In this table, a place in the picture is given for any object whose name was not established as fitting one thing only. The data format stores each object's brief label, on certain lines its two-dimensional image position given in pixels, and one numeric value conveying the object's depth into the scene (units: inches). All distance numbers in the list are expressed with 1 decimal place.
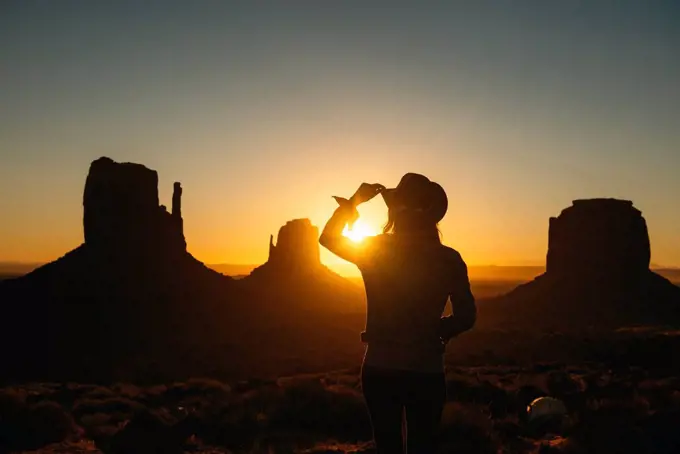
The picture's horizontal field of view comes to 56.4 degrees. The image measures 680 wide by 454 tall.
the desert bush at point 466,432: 334.6
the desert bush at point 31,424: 383.9
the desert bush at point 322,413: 422.0
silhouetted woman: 130.8
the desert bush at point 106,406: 541.0
